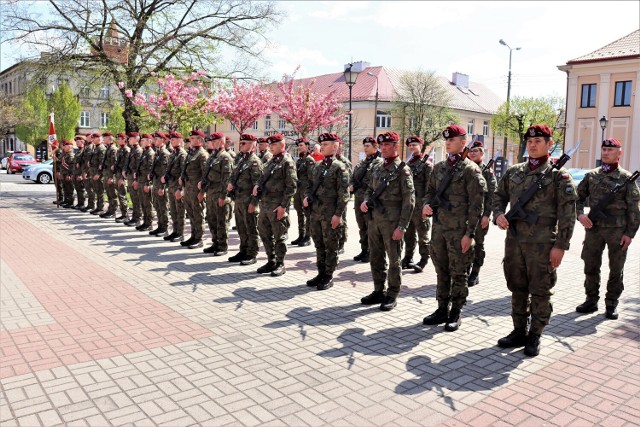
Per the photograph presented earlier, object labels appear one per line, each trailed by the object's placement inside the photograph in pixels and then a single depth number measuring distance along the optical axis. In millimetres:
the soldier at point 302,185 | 10695
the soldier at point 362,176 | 9305
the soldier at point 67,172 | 17750
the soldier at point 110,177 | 14773
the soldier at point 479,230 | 7860
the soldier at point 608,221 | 6355
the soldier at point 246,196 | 9266
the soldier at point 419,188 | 8711
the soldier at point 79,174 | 16744
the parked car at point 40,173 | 29250
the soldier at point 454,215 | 5770
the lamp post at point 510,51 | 36375
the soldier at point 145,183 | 12781
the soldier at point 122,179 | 14258
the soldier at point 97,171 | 15516
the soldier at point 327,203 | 7672
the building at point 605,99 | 39094
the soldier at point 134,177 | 13305
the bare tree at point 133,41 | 20438
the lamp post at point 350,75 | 19625
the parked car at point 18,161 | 39375
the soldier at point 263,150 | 11059
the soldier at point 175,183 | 11234
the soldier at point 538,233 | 4973
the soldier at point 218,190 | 10023
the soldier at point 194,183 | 10648
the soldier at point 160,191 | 12094
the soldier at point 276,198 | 8398
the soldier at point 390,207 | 6410
